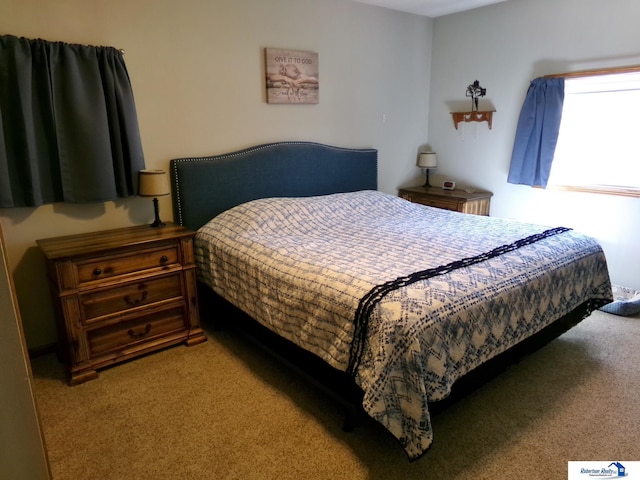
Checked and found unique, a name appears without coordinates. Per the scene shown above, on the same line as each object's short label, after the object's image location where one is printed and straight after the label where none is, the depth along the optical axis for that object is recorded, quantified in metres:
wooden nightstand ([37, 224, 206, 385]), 2.35
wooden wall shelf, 4.12
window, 3.34
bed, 1.70
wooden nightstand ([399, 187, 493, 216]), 4.07
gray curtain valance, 2.34
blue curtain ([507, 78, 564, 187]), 3.62
